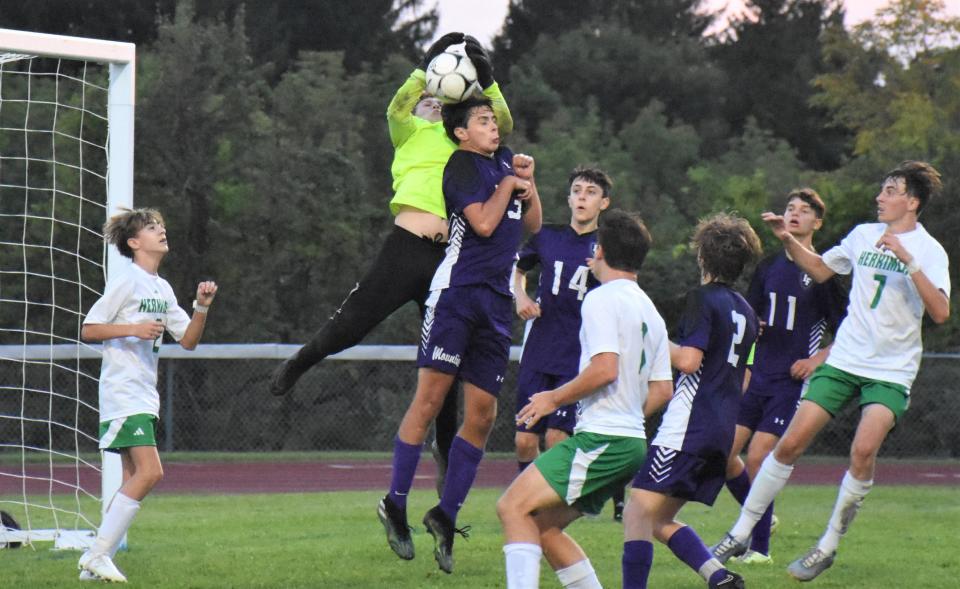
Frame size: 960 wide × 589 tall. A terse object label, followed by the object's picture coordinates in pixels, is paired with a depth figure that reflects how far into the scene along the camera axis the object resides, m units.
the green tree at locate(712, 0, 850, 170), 91.06
